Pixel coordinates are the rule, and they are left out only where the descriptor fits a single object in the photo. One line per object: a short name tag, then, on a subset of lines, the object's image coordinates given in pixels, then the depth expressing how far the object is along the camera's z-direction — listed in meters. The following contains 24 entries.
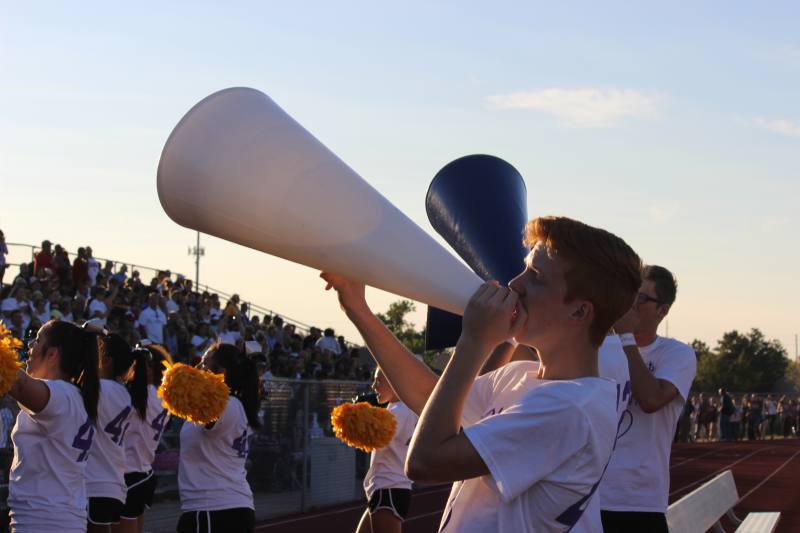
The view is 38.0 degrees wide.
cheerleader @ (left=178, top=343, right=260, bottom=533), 6.56
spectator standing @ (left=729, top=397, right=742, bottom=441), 43.78
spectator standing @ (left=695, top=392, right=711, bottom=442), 43.53
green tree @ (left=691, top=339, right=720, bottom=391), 79.88
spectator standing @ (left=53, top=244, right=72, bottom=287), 18.08
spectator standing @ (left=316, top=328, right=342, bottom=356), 23.09
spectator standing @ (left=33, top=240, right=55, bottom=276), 17.64
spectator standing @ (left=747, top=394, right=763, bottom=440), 44.69
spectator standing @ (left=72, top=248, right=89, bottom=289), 18.17
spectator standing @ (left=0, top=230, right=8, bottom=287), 17.12
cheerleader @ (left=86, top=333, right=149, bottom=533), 6.92
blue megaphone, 3.30
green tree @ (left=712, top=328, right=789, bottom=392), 81.56
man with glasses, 4.94
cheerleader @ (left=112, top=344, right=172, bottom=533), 8.31
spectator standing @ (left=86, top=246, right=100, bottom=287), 18.38
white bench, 7.70
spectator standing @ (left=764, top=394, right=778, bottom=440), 46.38
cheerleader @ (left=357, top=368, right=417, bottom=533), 8.43
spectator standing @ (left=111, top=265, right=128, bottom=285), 19.92
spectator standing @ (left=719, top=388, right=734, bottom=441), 43.06
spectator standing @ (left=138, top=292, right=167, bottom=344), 16.98
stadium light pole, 67.19
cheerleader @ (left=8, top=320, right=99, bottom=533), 5.26
